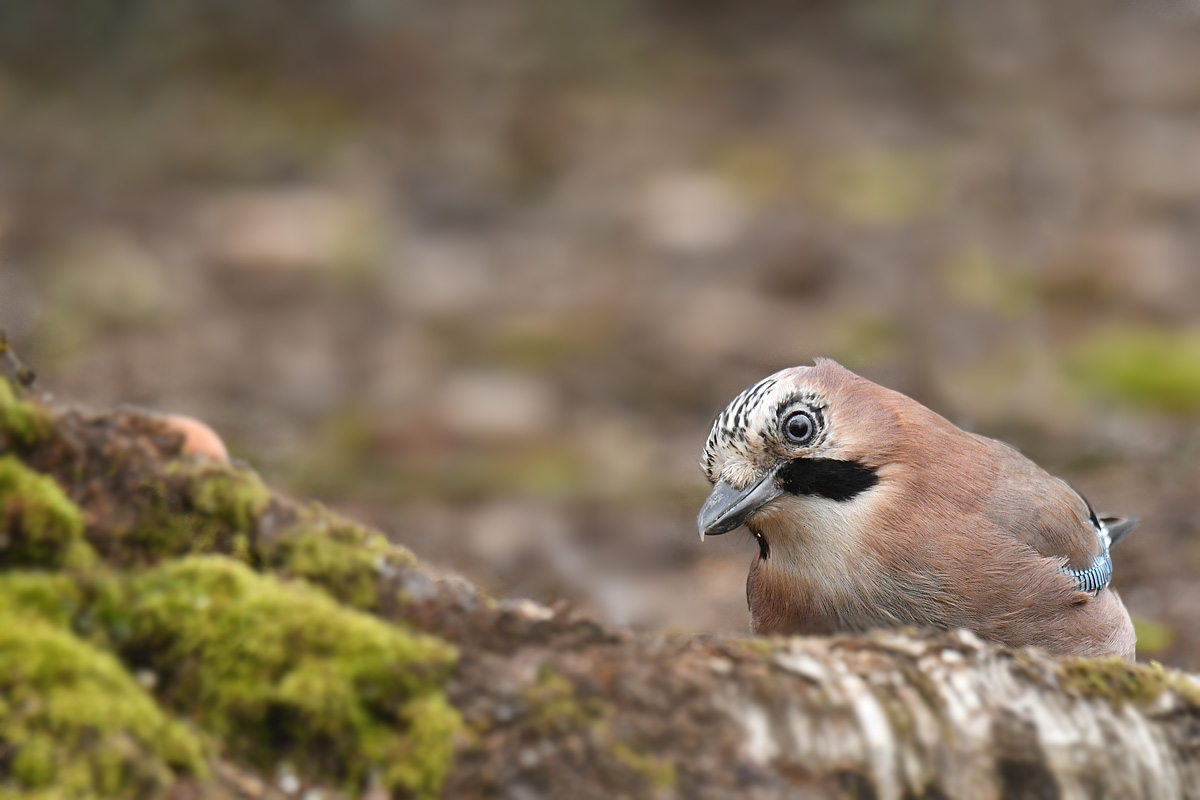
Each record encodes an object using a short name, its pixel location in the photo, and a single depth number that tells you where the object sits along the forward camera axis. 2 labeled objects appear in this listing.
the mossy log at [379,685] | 4.27
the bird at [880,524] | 8.05
